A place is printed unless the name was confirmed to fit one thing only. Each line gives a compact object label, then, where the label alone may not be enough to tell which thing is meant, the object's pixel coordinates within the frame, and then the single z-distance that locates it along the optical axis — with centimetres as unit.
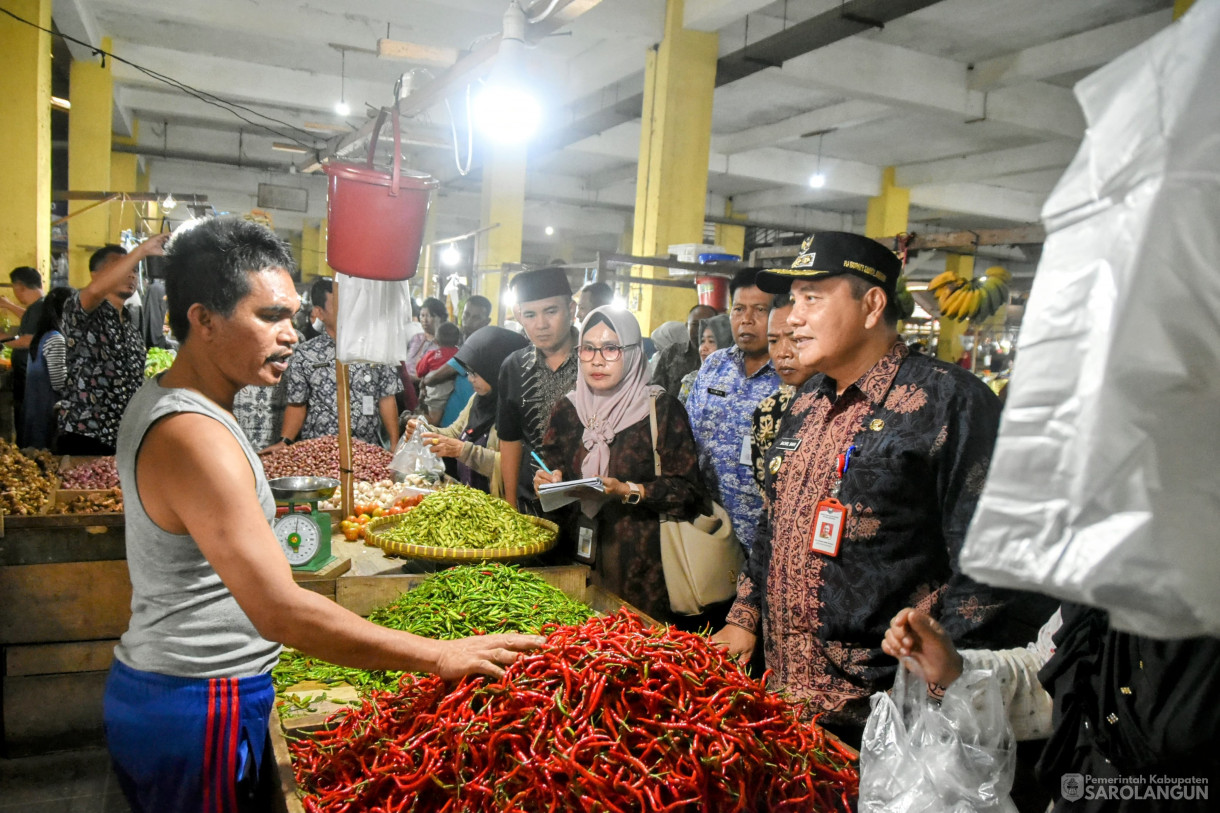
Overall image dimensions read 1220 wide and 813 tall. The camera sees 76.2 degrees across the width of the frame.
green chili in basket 296
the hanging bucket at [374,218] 281
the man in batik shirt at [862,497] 195
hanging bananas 592
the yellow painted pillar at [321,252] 2343
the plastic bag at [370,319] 325
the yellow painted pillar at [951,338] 1720
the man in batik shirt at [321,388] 499
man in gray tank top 151
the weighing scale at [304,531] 278
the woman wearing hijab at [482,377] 514
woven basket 282
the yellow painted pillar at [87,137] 1109
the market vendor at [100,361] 474
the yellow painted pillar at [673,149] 823
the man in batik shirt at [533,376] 399
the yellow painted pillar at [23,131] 799
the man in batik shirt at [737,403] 343
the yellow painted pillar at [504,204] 1311
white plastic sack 67
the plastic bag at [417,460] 430
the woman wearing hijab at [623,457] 307
